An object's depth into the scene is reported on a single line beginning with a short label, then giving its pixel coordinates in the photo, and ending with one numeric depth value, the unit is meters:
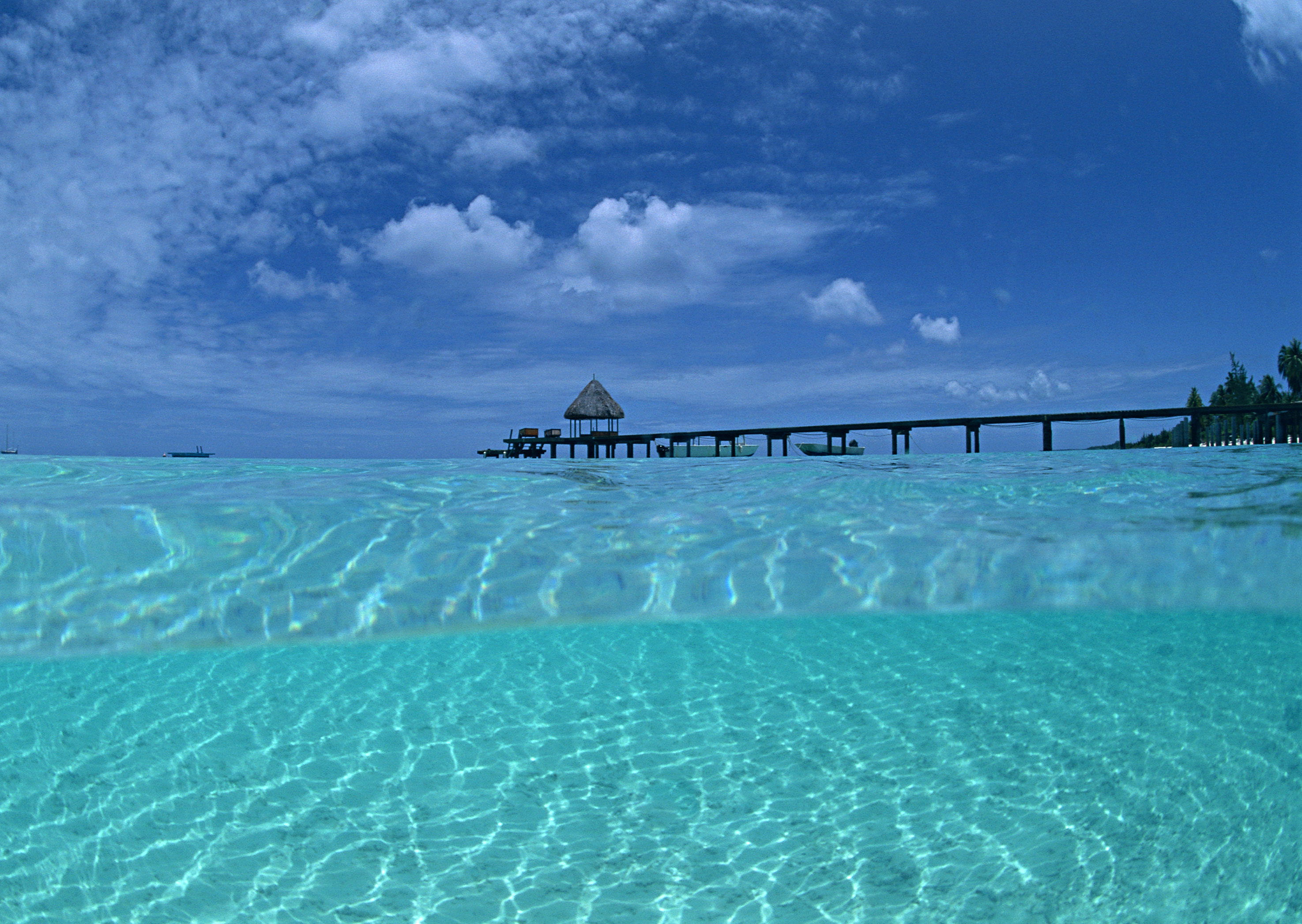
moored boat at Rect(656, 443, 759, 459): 25.09
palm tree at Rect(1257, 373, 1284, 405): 59.03
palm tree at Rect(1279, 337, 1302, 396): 59.84
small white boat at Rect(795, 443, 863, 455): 23.52
